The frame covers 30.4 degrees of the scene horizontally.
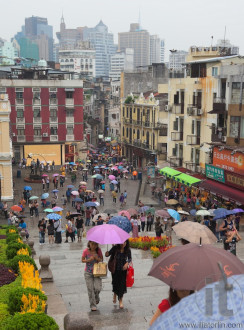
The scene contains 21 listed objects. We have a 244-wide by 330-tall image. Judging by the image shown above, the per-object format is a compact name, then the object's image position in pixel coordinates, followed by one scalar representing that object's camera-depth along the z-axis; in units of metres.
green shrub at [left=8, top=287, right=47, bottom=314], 8.42
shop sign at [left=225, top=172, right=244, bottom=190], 26.88
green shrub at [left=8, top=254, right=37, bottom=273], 11.77
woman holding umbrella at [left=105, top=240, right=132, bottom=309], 9.26
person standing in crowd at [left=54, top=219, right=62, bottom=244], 19.70
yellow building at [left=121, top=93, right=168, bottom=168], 58.34
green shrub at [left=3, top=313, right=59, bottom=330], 6.95
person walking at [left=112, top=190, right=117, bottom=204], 35.81
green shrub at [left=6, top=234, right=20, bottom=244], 14.61
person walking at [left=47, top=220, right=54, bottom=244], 19.78
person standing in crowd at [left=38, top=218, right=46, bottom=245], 20.04
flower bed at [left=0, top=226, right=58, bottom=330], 7.07
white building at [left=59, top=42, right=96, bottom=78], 176.50
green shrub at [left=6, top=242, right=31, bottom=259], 12.92
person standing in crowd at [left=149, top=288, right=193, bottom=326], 5.91
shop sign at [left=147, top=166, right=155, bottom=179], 41.25
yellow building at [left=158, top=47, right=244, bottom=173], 32.31
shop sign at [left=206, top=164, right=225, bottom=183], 29.22
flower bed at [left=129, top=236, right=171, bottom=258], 16.05
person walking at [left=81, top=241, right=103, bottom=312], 9.27
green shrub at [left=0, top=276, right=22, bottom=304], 9.70
